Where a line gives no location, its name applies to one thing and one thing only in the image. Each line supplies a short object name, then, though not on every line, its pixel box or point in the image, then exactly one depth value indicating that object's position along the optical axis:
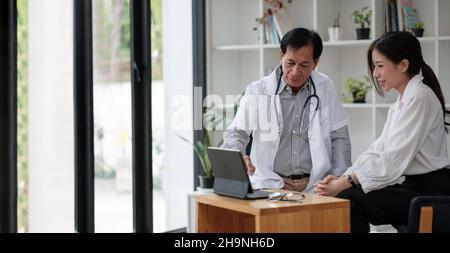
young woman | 2.65
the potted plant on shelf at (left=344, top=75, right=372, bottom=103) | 4.74
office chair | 2.29
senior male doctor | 3.15
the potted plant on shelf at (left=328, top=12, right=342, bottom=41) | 4.72
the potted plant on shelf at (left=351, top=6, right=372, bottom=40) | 4.64
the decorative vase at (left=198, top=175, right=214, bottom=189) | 4.65
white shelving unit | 4.62
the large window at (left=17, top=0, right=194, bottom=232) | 3.75
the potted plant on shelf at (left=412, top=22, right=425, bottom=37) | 4.52
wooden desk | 2.38
